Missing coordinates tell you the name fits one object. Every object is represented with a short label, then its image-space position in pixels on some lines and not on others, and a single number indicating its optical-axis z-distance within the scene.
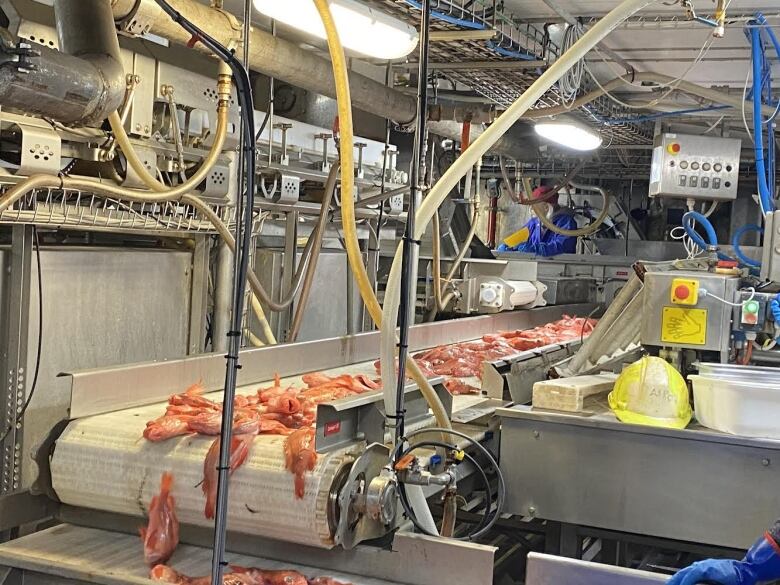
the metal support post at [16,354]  3.07
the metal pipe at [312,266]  4.20
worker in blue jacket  9.22
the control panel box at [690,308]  2.87
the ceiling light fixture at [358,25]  2.80
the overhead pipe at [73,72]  2.16
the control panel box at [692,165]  5.10
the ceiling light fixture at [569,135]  5.55
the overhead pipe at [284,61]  3.07
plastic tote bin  2.58
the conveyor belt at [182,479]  2.08
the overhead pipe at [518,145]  6.18
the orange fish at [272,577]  2.07
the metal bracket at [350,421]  2.20
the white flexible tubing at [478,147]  2.18
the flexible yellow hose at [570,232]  7.68
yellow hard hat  2.75
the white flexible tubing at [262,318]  4.29
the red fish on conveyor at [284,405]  2.59
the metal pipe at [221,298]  4.04
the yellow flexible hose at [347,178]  2.05
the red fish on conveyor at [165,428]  2.28
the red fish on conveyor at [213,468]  2.16
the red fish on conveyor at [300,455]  2.08
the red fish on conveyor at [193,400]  2.57
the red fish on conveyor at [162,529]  2.14
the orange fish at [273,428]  2.35
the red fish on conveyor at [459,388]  3.62
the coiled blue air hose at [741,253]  3.73
